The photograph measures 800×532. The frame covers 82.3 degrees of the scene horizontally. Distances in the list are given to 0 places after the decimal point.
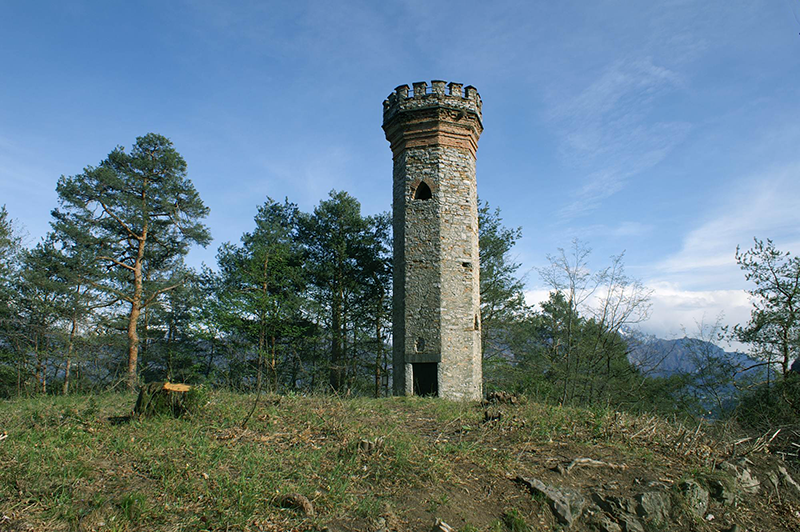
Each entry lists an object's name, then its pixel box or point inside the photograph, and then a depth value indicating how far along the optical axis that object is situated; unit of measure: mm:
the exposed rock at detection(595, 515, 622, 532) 4684
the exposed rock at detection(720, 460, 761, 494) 5949
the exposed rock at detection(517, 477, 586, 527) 4648
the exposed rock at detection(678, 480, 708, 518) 5236
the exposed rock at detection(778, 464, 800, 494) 6449
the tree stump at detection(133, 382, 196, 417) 6324
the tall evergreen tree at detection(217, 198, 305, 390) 19375
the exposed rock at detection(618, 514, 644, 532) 4746
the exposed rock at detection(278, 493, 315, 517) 4151
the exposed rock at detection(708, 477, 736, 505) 5555
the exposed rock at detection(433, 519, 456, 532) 4026
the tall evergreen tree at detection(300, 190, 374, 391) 21062
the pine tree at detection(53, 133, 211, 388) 17391
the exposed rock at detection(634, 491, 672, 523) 4918
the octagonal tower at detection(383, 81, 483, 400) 12883
